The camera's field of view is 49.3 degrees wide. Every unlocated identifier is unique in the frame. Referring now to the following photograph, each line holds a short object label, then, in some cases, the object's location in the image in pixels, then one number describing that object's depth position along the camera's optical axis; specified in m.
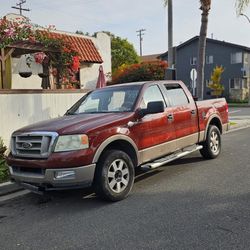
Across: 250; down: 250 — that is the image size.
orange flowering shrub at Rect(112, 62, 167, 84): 15.86
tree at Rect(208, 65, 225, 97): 30.07
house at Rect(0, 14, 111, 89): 7.65
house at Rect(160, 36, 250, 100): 32.39
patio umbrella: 10.00
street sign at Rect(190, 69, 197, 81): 13.20
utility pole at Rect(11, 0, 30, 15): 26.57
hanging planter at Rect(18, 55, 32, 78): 8.83
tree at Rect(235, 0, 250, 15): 11.27
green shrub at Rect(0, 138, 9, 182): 5.15
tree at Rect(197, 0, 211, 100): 11.29
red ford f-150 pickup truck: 3.83
